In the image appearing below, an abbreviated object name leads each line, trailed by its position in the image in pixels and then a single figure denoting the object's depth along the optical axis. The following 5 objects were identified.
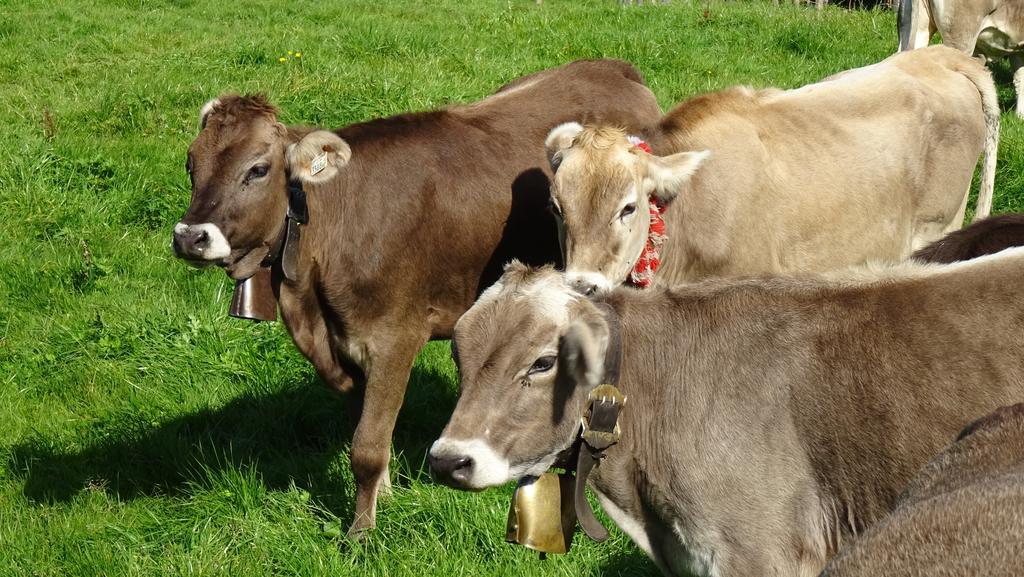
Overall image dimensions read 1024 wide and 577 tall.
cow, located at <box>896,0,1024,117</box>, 10.62
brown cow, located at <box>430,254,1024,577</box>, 3.63
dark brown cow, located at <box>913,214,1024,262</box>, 4.73
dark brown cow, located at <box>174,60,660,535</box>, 5.30
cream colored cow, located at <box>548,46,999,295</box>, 5.27
